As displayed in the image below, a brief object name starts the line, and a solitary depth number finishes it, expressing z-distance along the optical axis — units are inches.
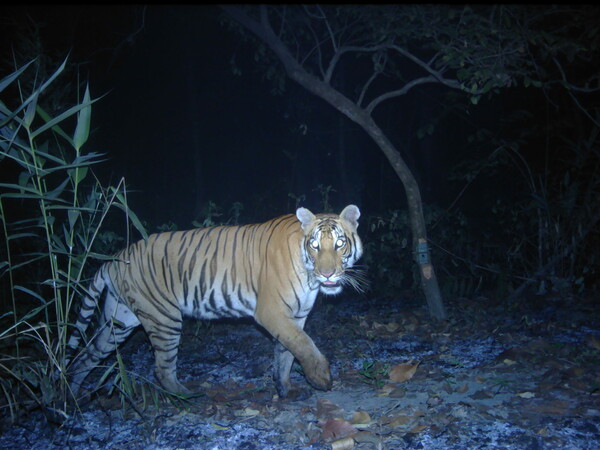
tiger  145.2
